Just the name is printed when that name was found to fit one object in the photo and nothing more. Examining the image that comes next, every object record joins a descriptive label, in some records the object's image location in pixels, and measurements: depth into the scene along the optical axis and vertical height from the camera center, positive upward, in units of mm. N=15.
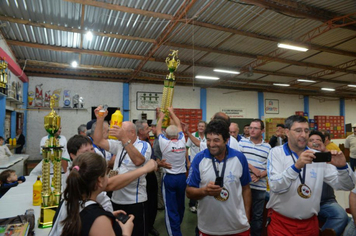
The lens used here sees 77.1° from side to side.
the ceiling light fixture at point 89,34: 6193 +2410
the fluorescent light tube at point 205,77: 10508 +2113
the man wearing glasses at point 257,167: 2920 -617
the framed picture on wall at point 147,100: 11578 +1070
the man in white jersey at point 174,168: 3371 -750
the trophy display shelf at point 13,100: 7199 +663
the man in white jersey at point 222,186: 1839 -555
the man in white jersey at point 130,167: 2249 -504
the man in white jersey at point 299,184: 1783 -523
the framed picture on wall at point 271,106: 14691 +1001
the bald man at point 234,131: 3694 -167
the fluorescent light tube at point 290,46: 6891 +2368
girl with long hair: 1108 -440
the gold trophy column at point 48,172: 1888 -472
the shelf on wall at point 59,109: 9738 +517
